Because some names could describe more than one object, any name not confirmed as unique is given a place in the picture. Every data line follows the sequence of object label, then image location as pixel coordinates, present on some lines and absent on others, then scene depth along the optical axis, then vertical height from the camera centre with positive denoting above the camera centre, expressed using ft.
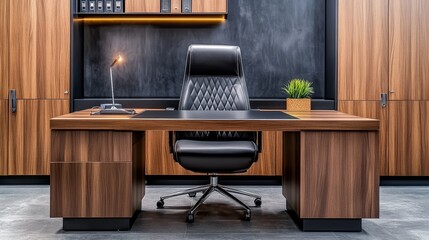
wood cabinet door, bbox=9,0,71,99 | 17.20 +1.28
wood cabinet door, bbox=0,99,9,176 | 17.22 -1.40
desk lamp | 12.18 -0.48
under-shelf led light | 18.45 +2.34
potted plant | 16.78 -0.22
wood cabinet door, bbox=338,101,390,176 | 17.44 -0.73
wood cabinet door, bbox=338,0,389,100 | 17.34 +1.36
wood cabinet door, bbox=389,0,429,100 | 17.38 +1.52
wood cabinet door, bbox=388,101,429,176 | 17.47 -1.39
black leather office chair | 14.08 -0.03
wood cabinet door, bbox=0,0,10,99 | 17.19 +1.83
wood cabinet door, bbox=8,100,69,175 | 17.26 -1.39
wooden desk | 11.04 -1.54
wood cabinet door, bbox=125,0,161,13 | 17.83 +2.67
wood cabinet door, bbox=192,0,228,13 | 17.81 +2.66
